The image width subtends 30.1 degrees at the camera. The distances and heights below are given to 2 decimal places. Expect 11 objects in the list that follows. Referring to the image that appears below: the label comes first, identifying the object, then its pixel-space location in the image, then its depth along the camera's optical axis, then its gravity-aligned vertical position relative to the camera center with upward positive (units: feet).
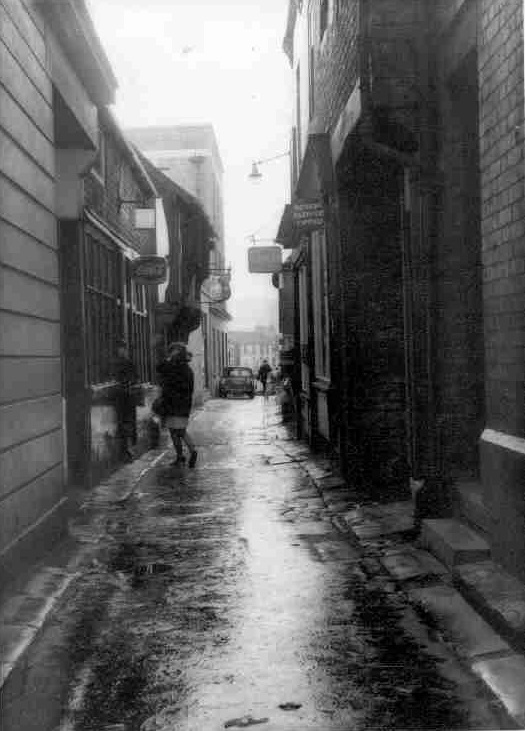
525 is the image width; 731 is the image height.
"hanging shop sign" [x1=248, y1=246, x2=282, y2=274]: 73.36 +6.81
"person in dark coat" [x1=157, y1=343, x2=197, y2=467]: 43.86 -1.93
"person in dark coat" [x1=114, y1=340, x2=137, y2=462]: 43.60 -1.99
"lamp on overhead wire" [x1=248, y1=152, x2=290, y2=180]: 96.12 +17.49
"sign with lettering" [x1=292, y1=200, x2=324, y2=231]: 39.04 +5.37
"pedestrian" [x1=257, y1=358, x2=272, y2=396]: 149.59 -3.52
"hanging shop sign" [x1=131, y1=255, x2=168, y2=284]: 49.80 +4.26
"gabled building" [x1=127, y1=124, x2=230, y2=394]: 149.89 +30.22
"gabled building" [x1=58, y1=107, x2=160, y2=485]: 35.32 +2.44
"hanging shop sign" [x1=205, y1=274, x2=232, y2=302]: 127.85 +8.22
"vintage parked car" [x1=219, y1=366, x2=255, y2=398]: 134.10 -4.51
